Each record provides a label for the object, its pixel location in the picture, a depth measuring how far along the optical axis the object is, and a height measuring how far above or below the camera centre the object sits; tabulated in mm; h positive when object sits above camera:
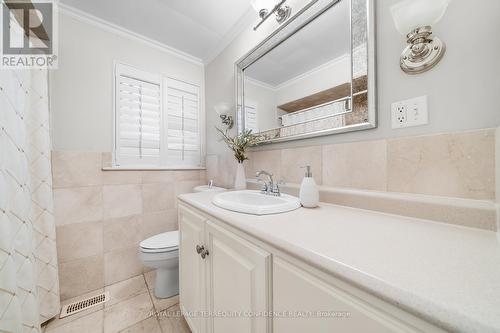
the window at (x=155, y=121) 1636 +443
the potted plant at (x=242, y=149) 1378 +125
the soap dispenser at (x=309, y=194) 817 -128
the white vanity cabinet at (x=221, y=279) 545 -422
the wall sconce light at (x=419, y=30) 615 +474
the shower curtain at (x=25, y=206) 734 -193
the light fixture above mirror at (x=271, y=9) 1151 +1008
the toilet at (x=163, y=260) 1319 -676
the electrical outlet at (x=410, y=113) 665 +194
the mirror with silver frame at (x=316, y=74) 817 +510
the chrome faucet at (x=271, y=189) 1025 -132
